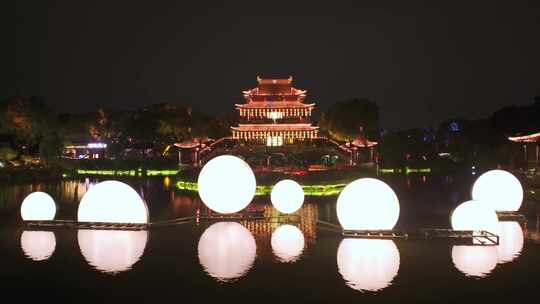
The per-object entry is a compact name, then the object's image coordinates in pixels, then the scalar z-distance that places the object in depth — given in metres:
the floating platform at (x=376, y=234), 17.25
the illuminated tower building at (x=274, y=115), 63.86
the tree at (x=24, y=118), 60.44
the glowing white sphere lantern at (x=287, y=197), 22.73
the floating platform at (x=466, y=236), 16.75
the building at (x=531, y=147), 39.09
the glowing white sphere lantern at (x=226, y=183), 20.59
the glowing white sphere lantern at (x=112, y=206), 18.11
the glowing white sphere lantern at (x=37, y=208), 19.92
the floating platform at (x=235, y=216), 21.33
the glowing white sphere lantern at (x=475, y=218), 17.75
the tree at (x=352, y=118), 67.25
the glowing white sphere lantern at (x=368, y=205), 16.92
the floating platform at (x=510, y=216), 21.49
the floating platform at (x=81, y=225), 18.30
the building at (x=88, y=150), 79.44
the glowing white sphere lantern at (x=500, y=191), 22.27
